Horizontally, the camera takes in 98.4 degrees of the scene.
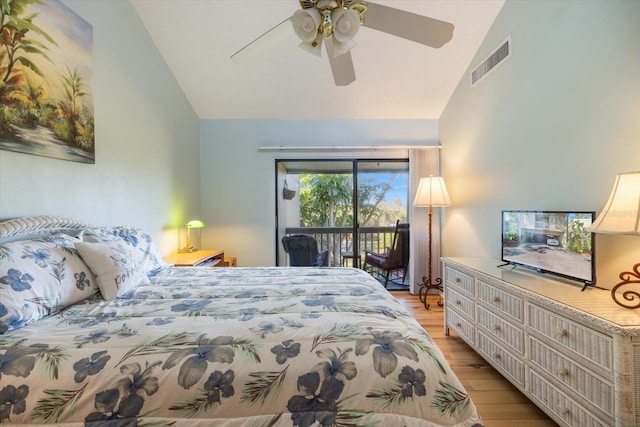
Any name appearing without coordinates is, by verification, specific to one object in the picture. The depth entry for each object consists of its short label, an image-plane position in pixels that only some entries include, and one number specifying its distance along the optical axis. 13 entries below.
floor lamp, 3.22
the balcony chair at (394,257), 3.77
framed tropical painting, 1.53
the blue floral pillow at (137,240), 1.79
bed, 0.85
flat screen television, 1.57
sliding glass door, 4.00
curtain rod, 3.76
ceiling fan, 1.43
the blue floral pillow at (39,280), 1.12
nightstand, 2.68
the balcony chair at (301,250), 3.66
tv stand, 1.09
